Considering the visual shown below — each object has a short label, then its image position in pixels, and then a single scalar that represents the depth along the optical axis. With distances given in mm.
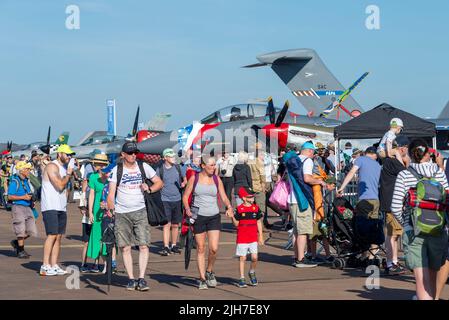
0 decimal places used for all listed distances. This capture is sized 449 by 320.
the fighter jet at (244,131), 25109
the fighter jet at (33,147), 31644
